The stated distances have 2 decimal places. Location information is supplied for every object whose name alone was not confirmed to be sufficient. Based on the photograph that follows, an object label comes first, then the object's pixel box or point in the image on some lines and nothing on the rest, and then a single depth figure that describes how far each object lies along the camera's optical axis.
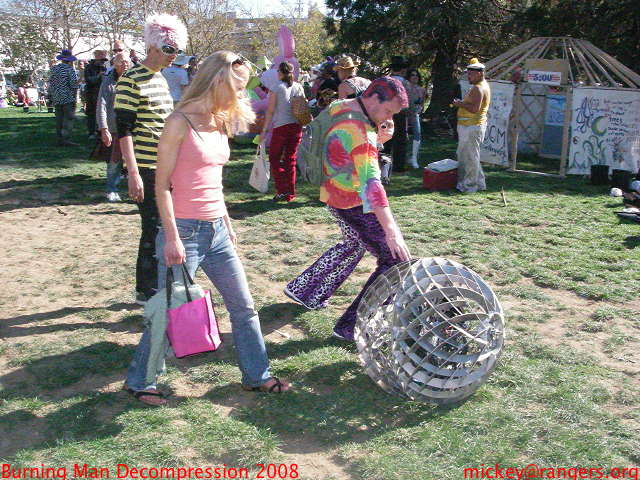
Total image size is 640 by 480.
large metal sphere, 3.40
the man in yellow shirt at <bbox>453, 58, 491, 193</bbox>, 9.01
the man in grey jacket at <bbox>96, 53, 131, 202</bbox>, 7.02
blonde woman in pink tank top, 3.22
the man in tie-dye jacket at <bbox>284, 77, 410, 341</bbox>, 3.79
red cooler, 9.67
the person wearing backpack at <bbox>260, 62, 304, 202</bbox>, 7.93
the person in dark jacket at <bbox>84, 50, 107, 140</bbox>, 12.77
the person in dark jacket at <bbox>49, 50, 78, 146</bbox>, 12.47
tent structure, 11.04
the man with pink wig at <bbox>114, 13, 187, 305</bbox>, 4.12
